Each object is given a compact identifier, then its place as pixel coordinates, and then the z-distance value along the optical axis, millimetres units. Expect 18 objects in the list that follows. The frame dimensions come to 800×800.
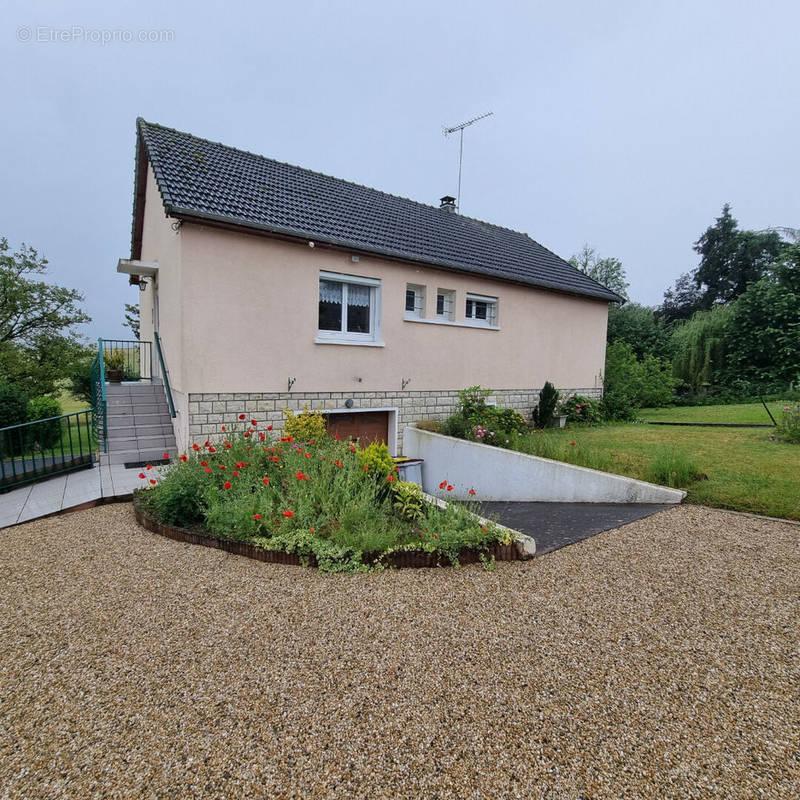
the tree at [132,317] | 28250
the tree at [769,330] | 20281
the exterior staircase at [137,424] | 8016
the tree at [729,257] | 35406
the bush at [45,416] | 9609
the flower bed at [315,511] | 4164
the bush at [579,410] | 12836
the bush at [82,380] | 16092
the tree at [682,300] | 38625
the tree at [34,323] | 14531
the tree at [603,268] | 32156
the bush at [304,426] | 7680
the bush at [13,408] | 9586
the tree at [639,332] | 23734
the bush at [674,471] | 6129
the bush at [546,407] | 11930
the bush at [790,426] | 8227
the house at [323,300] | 7598
